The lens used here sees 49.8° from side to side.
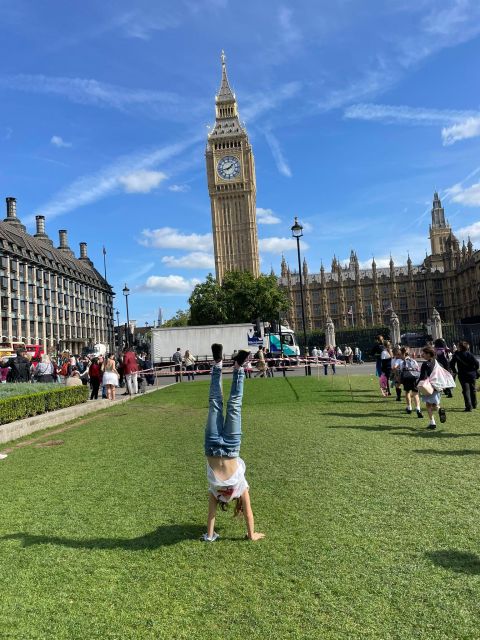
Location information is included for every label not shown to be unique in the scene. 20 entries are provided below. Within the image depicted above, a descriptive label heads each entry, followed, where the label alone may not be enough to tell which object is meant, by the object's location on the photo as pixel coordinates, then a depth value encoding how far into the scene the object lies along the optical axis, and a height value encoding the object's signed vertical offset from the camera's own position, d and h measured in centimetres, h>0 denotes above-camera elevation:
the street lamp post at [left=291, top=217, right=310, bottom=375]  2745 +597
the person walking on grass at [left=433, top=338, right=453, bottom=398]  1650 -81
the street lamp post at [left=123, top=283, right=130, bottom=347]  4084 +485
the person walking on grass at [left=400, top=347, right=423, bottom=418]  1276 -111
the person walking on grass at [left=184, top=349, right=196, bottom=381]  2775 -76
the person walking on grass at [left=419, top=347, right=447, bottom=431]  1088 -128
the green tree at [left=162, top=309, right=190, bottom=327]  8862 +513
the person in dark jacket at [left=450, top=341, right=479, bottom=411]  1311 -105
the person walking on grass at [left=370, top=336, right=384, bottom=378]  1669 -43
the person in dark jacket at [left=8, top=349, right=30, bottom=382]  2048 -38
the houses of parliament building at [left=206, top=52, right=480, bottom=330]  10456 +1448
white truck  3828 +58
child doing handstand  495 -99
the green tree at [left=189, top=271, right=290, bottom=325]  6016 +507
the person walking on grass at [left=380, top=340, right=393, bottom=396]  1649 -91
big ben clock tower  10525 +2962
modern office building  5906 +886
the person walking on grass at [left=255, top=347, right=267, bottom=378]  2917 -184
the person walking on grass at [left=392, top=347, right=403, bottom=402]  1537 -111
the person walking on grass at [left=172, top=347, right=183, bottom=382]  3172 -57
